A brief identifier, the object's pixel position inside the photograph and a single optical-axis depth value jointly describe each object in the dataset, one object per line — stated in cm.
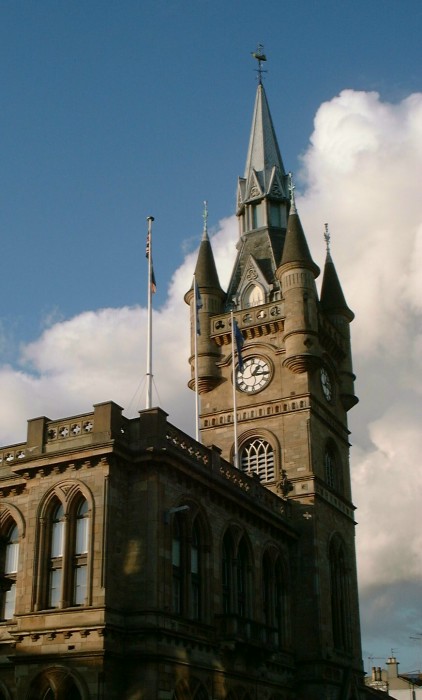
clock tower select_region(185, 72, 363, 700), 4569
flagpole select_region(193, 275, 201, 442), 4612
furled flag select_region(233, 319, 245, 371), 4822
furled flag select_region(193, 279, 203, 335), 4713
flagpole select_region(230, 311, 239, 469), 4619
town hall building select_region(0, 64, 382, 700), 3192
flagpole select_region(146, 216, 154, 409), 3588
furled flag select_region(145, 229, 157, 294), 4034
